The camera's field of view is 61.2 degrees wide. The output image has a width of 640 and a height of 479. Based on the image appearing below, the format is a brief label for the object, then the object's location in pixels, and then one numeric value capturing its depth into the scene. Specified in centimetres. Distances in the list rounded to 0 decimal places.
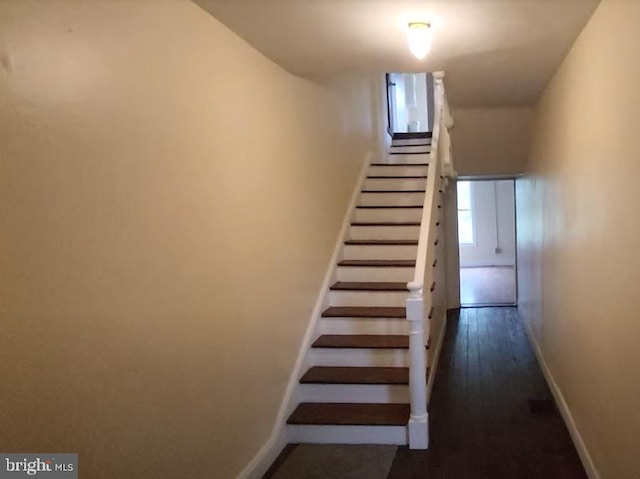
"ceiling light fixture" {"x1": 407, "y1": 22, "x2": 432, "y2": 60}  226
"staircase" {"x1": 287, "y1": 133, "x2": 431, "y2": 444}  322
